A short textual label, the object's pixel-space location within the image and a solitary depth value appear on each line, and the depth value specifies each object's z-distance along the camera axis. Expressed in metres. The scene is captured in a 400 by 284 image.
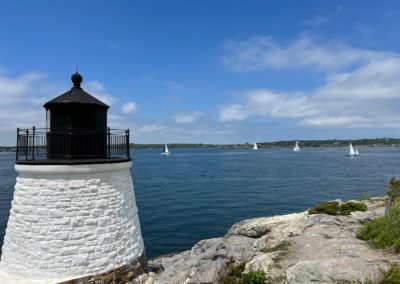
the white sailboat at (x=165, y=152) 157.94
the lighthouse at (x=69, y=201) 10.21
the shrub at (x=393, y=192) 14.82
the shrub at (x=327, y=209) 15.03
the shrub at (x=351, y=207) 15.27
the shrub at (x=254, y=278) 8.09
